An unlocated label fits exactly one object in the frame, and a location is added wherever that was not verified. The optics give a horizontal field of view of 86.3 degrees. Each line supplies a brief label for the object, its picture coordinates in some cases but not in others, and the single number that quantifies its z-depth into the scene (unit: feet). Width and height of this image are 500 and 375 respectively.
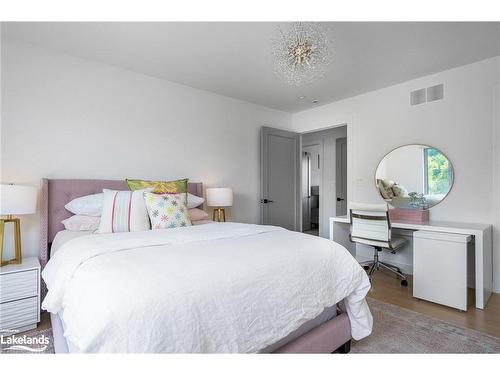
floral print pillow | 7.42
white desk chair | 9.98
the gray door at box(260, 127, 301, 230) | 14.03
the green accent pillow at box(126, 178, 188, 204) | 8.93
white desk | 7.83
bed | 3.01
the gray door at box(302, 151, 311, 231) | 22.25
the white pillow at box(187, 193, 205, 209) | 10.05
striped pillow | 7.07
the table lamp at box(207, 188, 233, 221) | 11.34
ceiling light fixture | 6.92
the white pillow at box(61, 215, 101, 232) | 7.63
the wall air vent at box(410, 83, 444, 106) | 10.41
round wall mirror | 10.43
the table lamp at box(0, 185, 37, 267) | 6.66
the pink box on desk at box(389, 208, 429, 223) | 10.40
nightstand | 6.42
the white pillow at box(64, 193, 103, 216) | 8.00
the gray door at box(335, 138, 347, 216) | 18.10
